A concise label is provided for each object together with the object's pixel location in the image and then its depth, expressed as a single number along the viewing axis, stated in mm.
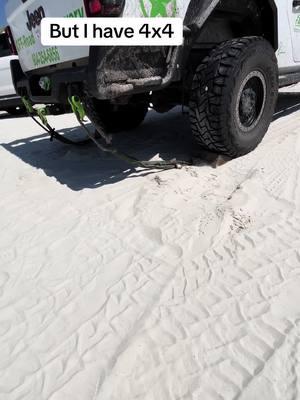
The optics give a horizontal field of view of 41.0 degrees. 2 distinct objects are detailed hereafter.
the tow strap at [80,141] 3154
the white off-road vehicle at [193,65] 2869
